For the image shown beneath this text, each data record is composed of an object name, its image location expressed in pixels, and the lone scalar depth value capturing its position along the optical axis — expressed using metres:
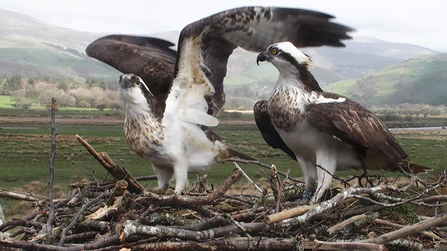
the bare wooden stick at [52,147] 2.51
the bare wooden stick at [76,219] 3.12
